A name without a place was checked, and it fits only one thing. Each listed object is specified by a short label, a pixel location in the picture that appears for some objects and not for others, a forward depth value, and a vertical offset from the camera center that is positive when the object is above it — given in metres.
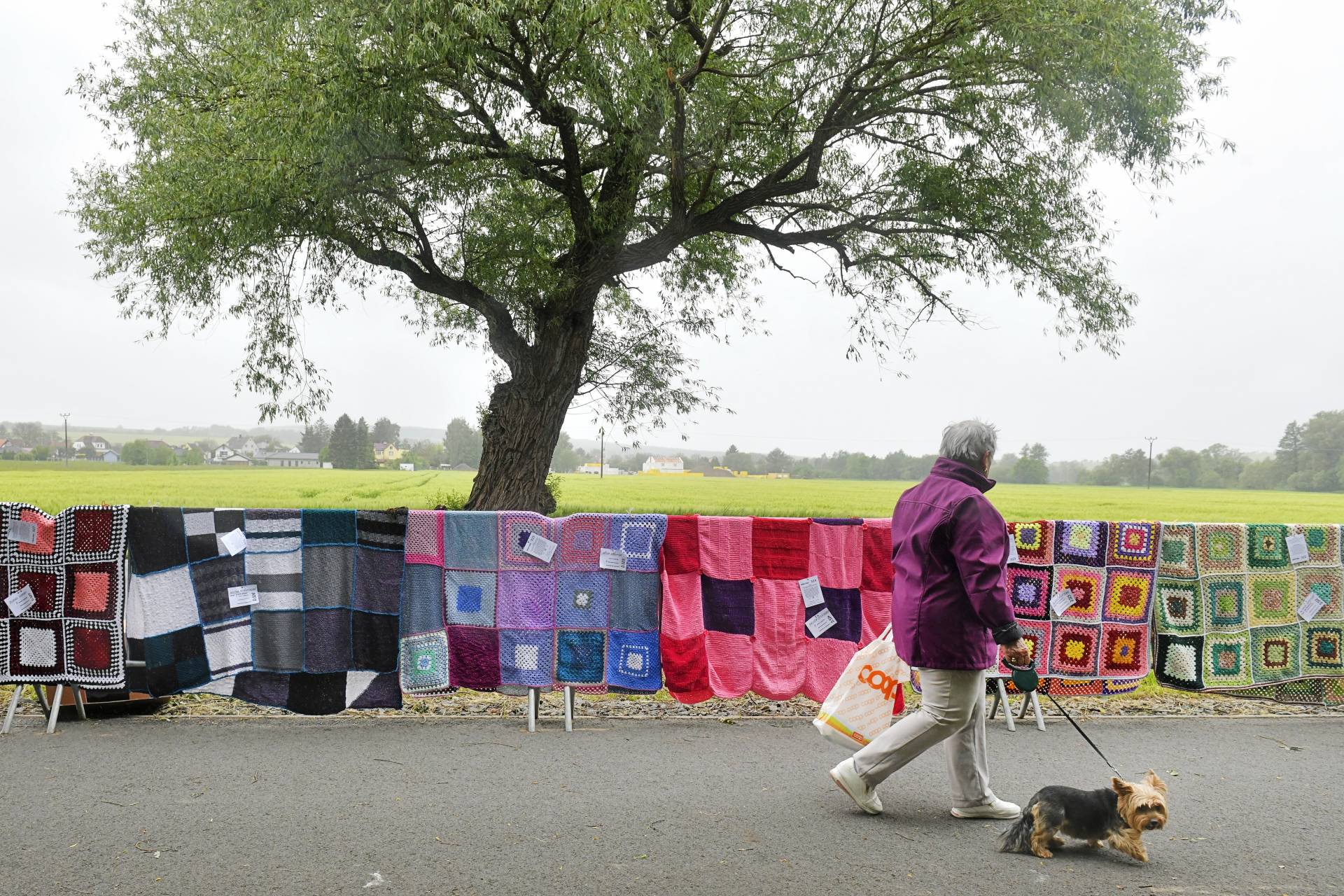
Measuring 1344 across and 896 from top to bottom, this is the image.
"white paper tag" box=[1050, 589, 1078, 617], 6.77 -0.97
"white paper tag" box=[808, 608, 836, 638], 6.64 -1.13
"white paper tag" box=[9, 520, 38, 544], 6.34 -0.52
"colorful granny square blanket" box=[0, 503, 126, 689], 6.31 -0.94
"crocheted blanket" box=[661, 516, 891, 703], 6.65 -0.96
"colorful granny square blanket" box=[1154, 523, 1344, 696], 6.93 -1.02
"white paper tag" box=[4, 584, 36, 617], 6.32 -1.00
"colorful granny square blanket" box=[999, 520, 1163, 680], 6.78 -0.90
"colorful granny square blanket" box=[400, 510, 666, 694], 6.53 -1.01
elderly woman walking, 4.21 -0.69
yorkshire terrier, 4.08 -1.56
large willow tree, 10.07 +4.16
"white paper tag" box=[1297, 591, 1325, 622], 7.08 -1.03
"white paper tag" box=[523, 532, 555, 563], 6.54 -0.62
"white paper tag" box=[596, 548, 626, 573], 6.57 -0.69
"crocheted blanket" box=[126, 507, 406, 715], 6.43 -1.03
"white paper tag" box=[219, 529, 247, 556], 6.52 -0.59
